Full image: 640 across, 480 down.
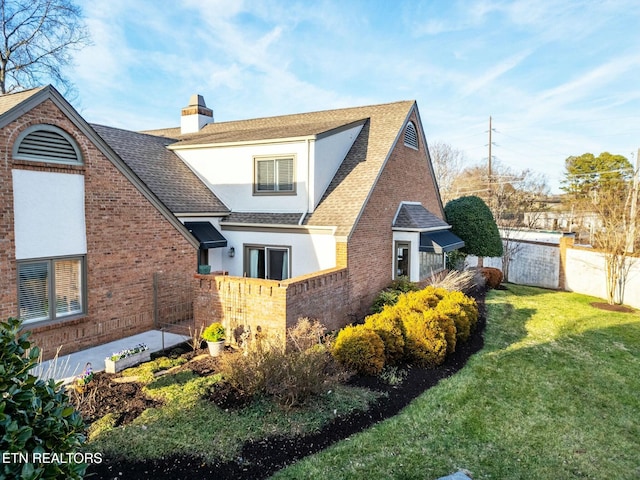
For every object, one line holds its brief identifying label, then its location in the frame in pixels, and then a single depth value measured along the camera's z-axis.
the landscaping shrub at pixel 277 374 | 7.23
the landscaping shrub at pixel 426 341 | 9.84
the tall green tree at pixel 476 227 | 20.91
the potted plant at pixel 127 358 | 8.81
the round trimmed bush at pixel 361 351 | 8.88
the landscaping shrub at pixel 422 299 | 11.40
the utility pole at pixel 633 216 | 17.97
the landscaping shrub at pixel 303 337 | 8.19
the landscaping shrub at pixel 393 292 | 14.51
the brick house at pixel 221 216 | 9.28
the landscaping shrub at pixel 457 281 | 15.46
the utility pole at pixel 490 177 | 31.91
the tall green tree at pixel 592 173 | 47.03
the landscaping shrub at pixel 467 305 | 12.23
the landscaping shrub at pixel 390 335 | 9.59
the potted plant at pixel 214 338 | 10.02
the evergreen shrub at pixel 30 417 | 2.48
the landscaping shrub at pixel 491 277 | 21.20
